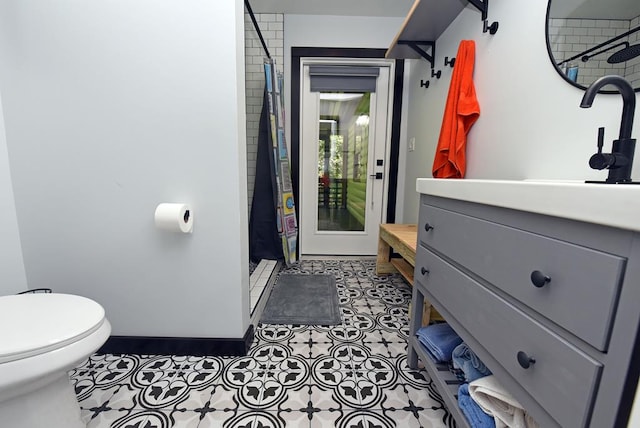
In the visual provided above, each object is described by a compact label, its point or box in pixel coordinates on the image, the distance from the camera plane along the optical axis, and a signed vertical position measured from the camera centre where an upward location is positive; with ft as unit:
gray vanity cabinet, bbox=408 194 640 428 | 1.33 -0.86
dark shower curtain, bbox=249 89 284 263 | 7.90 -1.51
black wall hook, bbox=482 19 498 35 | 4.35 +2.27
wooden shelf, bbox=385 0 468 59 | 5.07 +2.97
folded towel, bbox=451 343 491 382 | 2.81 -2.05
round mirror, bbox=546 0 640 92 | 2.64 +1.41
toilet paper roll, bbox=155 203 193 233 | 3.58 -0.69
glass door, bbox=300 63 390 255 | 8.49 +0.17
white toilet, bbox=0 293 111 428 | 2.26 -1.65
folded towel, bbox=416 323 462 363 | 3.27 -2.10
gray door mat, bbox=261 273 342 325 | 5.32 -2.93
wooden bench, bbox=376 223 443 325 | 4.55 -1.87
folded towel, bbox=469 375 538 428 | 2.21 -1.98
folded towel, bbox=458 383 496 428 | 2.43 -2.20
